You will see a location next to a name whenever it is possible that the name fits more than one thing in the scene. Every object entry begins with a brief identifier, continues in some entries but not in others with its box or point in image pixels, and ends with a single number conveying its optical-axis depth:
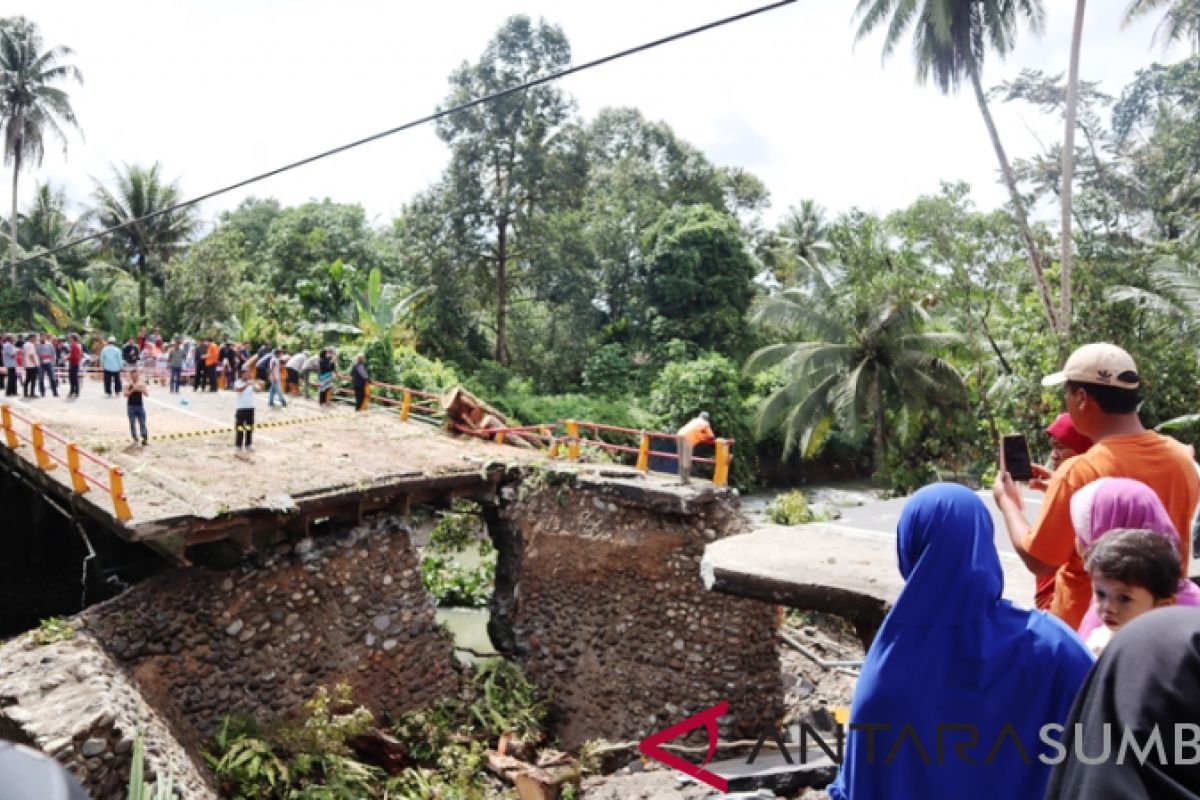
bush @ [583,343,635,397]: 28.38
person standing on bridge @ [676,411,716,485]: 11.77
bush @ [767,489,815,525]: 18.30
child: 2.35
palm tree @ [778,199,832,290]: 36.03
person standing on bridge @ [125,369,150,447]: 11.91
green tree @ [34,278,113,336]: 28.25
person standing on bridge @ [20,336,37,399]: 17.08
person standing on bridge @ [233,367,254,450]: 12.53
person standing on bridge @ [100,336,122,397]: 16.53
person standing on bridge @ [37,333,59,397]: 17.63
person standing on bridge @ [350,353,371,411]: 16.95
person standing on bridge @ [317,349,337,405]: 17.53
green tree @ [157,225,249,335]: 29.41
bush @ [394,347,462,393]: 23.24
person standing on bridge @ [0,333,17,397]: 17.00
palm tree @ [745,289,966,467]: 21.66
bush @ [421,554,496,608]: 17.70
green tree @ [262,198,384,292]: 31.20
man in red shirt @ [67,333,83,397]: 17.09
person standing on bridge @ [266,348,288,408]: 17.06
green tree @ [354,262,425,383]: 22.92
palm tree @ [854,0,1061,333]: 18.97
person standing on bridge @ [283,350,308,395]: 19.14
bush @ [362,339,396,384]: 22.78
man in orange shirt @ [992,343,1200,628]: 3.14
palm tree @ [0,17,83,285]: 31.27
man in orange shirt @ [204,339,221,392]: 19.31
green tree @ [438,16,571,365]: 25.20
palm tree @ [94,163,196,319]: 31.55
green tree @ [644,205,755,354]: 27.72
